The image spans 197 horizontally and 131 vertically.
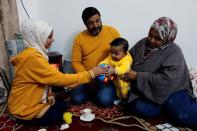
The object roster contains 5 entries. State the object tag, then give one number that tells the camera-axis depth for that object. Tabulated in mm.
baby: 2127
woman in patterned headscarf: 1971
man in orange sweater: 2375
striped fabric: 2531
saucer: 2108
